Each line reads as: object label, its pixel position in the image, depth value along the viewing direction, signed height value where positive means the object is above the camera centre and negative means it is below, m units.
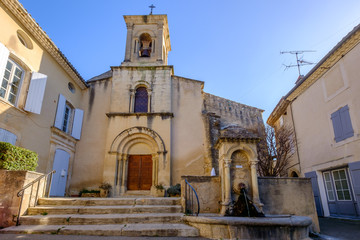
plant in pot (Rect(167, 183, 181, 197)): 10.05 +0.17
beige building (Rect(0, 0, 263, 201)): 9.02 +3.97
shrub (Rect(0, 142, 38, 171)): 6.11 +0.99
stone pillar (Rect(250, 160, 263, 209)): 6.83 +0.35
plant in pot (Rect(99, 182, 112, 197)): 11.07 +0.31
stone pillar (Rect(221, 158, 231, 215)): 6.68 +0.29
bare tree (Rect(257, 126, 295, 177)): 12.06 +2.43
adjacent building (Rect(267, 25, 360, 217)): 8.92 +2.79
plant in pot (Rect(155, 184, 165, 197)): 11.16 +0.19
